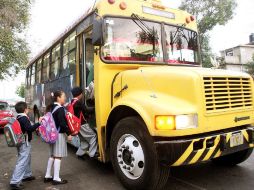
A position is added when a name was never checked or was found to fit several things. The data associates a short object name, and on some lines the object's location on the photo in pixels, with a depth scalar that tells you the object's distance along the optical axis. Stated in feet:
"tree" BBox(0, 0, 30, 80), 54.85
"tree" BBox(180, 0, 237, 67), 94.32
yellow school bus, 12.57
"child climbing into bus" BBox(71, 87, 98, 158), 17.37
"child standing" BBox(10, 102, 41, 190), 15.52
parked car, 40.96
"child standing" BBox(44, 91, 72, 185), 16.05
